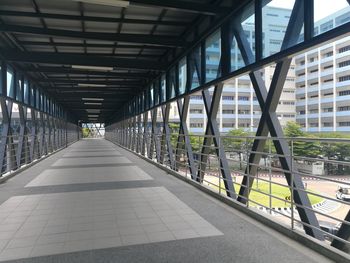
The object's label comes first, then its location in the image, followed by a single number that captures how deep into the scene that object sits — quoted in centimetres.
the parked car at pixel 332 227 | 417
